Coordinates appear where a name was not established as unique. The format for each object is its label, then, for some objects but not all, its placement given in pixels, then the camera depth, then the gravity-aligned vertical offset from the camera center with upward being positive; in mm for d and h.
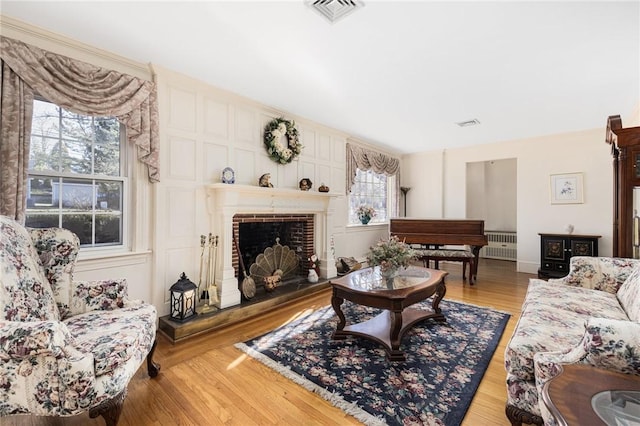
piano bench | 4527 -642
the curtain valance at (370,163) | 5273 +1076
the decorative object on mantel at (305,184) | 4172 +457
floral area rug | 1707 -1120
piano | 4605 -297
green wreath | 3775 +1015
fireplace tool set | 3095 -617
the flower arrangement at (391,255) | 2666 -368
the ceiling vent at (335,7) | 1881 +1400
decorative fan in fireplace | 3680 -701
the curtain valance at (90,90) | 2074 +1023
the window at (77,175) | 2311 +342
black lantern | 2705 -802
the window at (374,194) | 5688 +456
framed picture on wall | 4871 +480
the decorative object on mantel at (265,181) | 3645 +439
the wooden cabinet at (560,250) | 4504 -545
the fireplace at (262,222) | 3193 -101
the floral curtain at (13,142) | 2000 +512
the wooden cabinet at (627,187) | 2656 +277
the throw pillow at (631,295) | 1832 -568
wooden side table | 737 -514
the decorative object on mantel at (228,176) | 3252 +446
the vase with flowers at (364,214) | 5625 +33
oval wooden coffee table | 2270 -701
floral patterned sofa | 1091 -644
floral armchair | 1243 -635
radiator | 6451 -691
